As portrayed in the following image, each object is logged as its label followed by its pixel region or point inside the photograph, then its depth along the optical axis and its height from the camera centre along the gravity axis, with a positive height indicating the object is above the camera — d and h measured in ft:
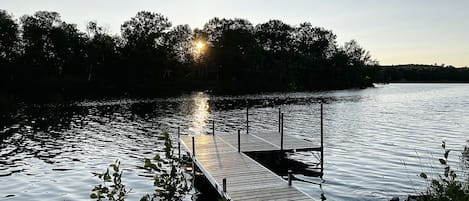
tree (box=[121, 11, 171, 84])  352.90 +38.71
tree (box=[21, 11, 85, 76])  327.26 +36.51
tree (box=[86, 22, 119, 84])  340.18 +21.73
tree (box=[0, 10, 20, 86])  291.79 +32.83
